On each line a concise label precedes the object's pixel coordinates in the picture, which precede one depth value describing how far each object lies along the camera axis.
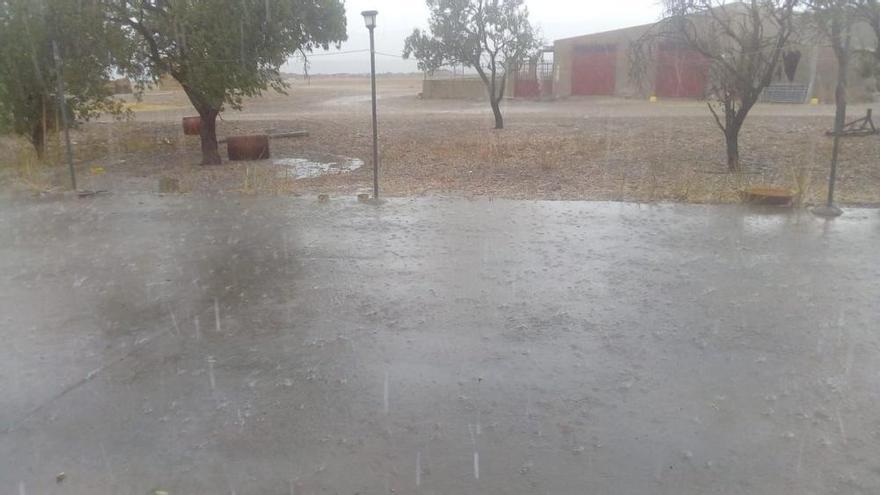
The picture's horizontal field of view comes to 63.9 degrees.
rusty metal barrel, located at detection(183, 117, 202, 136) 19.38
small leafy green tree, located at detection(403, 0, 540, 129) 21.45
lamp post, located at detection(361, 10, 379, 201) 9.59
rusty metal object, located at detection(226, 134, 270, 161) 15.38
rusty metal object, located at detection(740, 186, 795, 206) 9.32
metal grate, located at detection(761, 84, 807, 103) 29.62
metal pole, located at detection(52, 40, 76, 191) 11.16
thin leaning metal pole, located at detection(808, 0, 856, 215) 12.29
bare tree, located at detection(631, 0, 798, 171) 12.13
